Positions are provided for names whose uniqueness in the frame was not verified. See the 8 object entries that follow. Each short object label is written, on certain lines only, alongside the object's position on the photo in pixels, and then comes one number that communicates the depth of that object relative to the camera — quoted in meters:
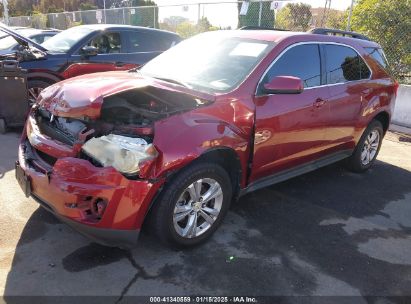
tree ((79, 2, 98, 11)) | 32.56
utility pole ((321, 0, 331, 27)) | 13.22
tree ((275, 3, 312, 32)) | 14.71
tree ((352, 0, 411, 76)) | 9.15
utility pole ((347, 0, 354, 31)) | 10.03
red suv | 2.87
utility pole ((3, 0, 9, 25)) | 21.90
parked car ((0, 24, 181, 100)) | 6.72
